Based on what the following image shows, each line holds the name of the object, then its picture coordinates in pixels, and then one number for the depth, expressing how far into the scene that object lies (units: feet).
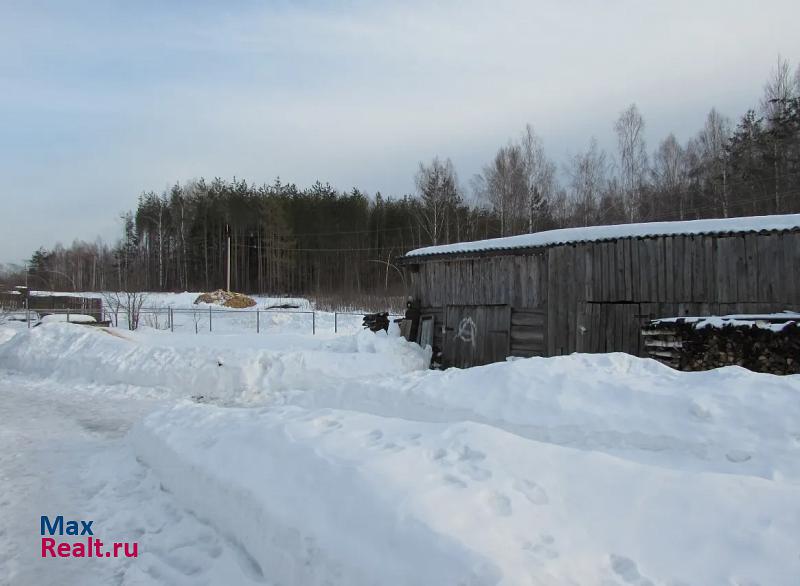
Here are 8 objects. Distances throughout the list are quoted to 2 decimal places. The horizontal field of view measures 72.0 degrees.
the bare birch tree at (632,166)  127.74
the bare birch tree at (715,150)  114.70
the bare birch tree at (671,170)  125.85
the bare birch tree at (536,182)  131.23
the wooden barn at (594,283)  37.50
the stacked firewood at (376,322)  61.72
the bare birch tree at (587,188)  134.00
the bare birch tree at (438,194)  150.51
